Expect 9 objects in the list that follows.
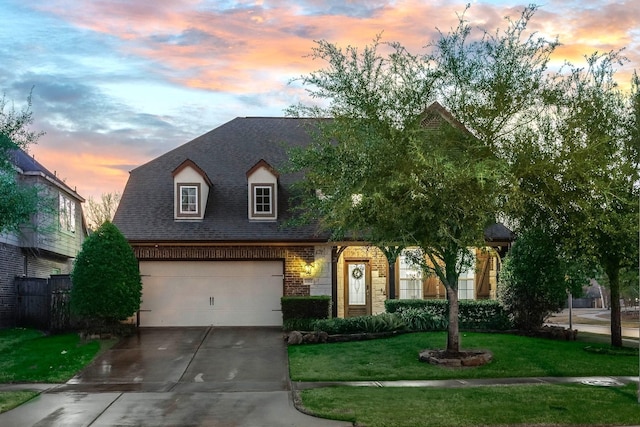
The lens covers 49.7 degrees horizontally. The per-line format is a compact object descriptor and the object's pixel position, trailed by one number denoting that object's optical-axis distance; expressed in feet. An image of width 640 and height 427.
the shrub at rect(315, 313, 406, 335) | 65.36
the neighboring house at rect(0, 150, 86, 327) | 77.97
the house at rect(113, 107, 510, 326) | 75.15
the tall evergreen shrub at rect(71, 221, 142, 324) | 65.41
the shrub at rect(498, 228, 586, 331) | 65.67
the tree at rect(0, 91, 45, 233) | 52.60
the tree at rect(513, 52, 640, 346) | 50.39
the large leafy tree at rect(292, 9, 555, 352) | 49.29
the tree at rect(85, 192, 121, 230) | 150.71
